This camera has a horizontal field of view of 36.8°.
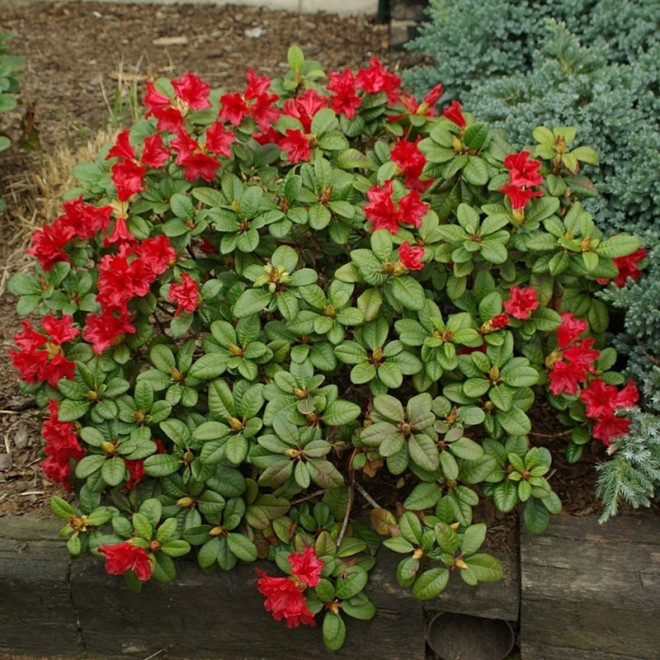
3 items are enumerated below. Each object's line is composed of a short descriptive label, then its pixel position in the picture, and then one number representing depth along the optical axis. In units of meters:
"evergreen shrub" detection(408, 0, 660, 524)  2.56
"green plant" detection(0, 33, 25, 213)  3.27
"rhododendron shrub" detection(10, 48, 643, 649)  2.21
